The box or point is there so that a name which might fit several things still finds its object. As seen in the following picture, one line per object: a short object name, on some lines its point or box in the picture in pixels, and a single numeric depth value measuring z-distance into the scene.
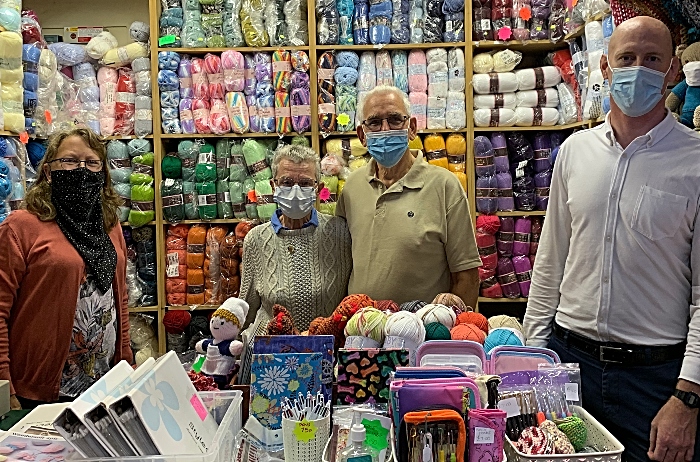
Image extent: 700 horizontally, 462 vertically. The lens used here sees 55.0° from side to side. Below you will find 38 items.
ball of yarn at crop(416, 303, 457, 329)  1.77
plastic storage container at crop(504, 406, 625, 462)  1.24
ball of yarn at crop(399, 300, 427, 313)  1.93
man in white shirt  1.70
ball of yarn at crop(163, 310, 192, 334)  3.45
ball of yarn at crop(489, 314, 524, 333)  1.87
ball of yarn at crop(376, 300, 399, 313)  1.92
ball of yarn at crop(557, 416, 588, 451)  1.34
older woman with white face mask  2.39
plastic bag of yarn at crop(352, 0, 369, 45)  3.82
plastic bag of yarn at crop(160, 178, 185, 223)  3.89
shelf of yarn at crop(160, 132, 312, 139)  3.84
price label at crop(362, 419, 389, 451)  1.29
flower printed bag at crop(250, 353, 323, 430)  1.48
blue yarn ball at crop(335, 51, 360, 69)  3.80
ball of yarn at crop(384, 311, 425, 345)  1.65
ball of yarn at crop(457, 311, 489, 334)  1.80
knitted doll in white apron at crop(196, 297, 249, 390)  1.75
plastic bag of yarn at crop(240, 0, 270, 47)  3.81
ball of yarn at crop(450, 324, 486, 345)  1.70
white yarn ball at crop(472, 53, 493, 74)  3.83
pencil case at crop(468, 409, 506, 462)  1.22
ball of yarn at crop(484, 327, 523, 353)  1.70
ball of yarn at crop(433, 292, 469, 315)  2.02
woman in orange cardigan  2.11
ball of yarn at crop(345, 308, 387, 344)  1.69
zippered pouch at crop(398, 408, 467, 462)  1.20
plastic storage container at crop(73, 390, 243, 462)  1.11
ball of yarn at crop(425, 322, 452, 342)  1.72
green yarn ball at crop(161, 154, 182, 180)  3.89
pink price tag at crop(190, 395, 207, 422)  1.29
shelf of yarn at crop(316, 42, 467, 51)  3.80
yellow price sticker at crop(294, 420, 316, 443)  1.33
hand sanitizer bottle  1.25
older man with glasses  2.44
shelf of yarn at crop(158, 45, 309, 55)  3.82
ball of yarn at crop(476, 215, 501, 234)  3.85
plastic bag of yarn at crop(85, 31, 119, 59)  3.91
